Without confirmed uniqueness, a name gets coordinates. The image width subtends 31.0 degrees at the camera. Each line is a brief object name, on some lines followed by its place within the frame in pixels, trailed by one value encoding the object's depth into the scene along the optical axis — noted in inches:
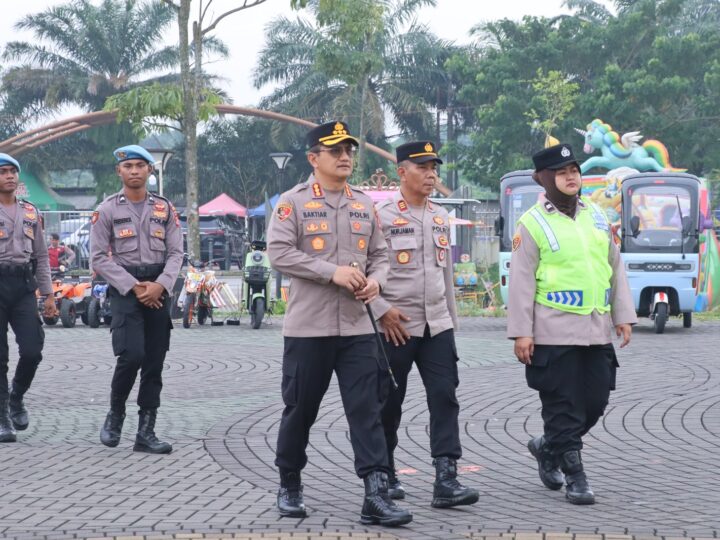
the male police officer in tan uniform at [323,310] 233.9
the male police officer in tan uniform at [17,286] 338.3
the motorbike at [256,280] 781.3
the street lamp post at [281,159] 1056.6
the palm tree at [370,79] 1948.8
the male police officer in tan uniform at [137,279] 310.3
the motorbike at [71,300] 799.1
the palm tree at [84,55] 2208.4
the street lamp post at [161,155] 995.5
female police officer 252.8
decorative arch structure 1807.3
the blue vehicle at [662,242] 754.8
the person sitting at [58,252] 918.4
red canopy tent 1906.0
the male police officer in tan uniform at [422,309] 247.3
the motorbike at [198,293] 794.2
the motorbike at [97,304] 785.6
